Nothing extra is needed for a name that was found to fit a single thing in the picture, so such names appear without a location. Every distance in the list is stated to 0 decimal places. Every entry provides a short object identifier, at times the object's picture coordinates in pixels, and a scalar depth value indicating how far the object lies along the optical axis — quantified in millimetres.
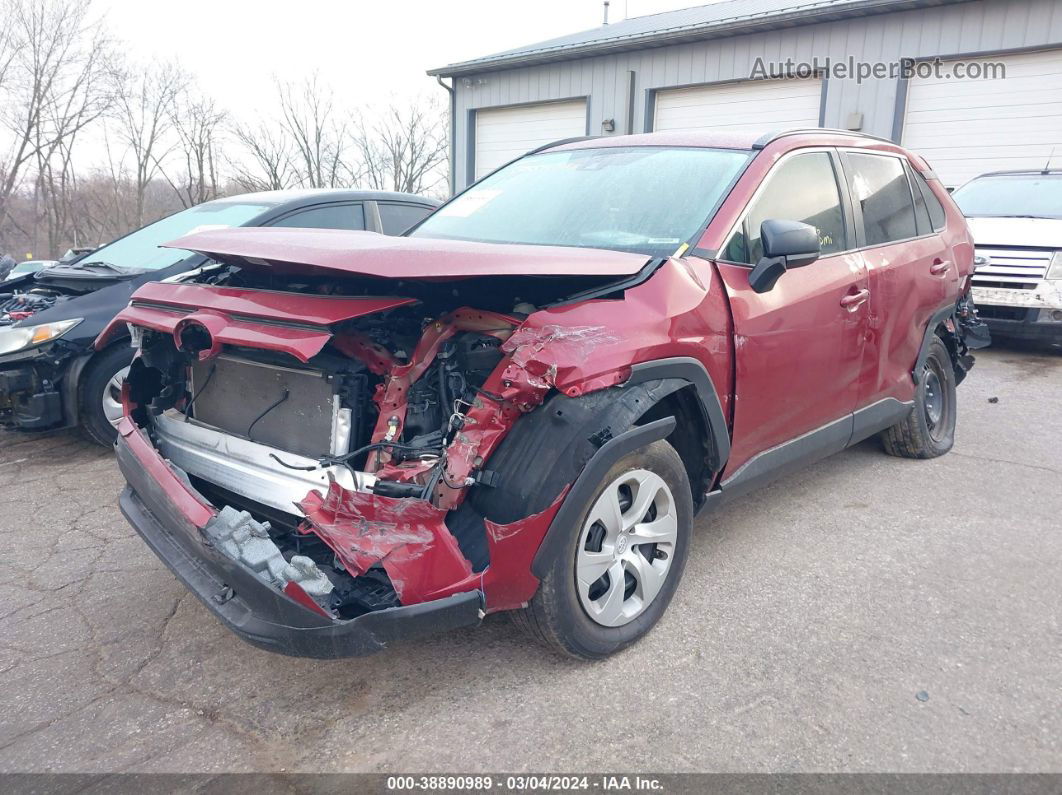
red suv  2273
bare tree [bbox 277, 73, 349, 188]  32094
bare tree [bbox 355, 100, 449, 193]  32031
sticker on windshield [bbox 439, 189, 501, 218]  3943
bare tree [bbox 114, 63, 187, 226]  29391
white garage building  11273
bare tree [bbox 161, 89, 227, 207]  30469
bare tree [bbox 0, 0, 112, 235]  23328
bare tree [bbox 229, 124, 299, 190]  31016
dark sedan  4566
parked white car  7727
